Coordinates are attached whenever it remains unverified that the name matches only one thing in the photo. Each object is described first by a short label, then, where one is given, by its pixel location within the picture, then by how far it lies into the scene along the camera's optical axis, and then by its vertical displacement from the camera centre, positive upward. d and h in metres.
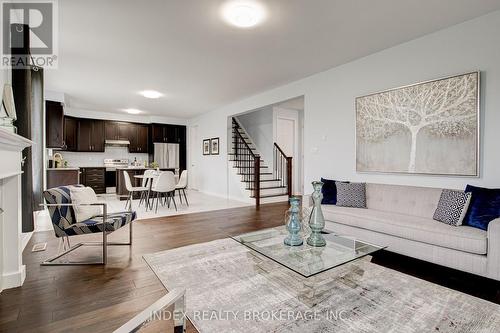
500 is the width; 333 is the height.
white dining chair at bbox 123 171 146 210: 5.64 -0.51
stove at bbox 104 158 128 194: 8.22 -0.31
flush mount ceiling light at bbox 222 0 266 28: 2.60 +1.64
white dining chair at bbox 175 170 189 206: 6.16 -0.46
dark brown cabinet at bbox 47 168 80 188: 5.52 -0.30
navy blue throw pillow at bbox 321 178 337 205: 3.85 -0.45
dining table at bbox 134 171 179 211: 5.83 -0.38
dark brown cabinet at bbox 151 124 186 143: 8.97 +1.12
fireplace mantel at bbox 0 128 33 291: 2.17 -0.54
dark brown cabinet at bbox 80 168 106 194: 7.80 -0.46
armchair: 2.65 -0.63
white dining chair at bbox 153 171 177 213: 5.51 -0.43
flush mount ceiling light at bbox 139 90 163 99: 5.82 +1.67
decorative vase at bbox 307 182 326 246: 2.27 -0.52
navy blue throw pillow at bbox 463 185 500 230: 2.42 -0.43
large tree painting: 2.87 +0.47
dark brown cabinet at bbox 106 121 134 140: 8.42 +1.14
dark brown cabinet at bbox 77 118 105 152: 7.96 +0.91
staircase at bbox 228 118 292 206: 6.92 -0.19
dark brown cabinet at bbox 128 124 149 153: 8.80 +0.90
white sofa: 2.22 -0.70
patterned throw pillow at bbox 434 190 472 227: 2.58 -0.45
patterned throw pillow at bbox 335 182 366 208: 3.59 -0.45
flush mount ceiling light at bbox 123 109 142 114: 8.06 +1.71
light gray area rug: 1.68 -1.07
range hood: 8.38 +0.70
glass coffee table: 1.86 -0.75
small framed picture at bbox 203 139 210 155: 8.43 +0.57
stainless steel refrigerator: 8.97 +0.31
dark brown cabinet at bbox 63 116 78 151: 7.63 +0.93
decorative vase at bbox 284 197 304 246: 2.29 -0.56
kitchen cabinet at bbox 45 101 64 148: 5.39 +0.87
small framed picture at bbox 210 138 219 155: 7.90 +0.56
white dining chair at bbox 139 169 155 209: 5.86 -0.52
